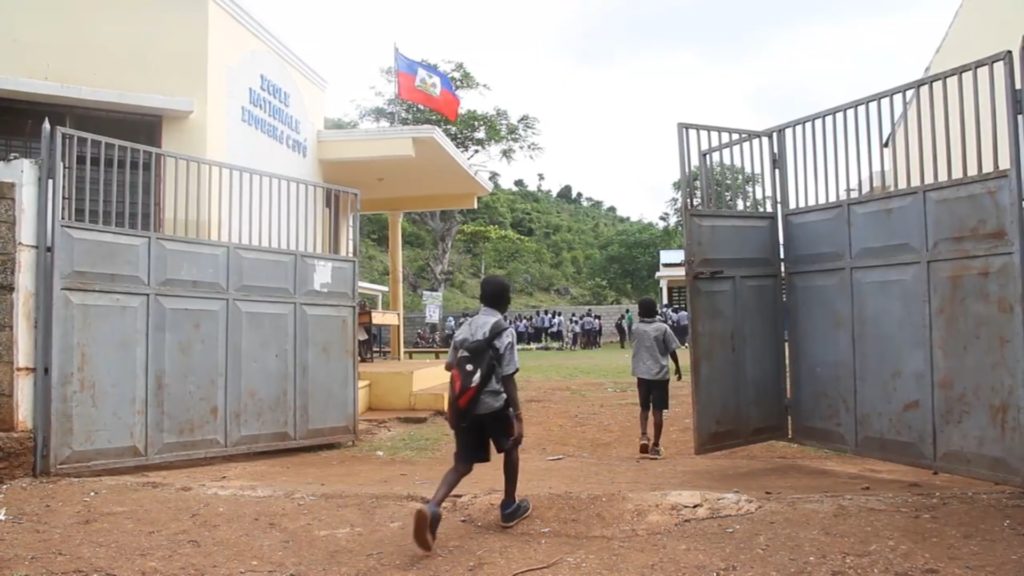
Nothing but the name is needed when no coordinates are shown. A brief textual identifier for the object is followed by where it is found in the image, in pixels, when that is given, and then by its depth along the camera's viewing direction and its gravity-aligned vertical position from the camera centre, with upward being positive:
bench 17.06 -0.55
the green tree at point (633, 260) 41.50 +3.56
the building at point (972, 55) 9.83 +4.29
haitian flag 15.89 +4.98
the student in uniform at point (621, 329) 30.41 -0.14
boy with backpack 4.48 -0.41
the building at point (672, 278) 32.97 +1.97
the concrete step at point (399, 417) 10.09 -1.16
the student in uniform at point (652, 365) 7.51 -0.38
